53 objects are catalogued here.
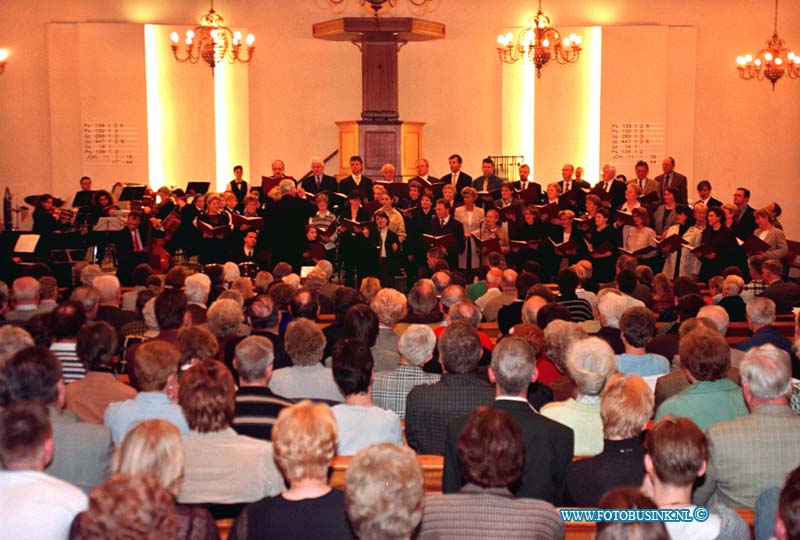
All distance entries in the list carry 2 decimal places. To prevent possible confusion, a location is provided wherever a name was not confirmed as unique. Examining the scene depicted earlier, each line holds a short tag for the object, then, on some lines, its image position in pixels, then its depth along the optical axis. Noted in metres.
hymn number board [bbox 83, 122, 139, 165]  15.44
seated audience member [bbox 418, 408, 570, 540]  2.79
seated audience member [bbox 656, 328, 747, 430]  4.18
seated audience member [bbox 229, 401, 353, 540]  2.81
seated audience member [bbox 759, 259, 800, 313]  7.72
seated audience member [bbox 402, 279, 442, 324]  6.43
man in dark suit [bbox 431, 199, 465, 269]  11.51
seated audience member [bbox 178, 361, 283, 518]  3.36
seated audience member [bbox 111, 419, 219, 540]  2.82
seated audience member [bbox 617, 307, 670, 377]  5.11
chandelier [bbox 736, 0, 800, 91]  14.63
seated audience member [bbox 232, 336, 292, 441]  4.00
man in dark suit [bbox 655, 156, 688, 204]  13.82
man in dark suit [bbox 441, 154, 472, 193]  13.47
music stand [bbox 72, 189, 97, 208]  13.62
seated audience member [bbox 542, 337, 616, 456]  4.05
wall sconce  13.79
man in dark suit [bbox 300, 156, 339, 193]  12.91
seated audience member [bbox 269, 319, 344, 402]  4.78
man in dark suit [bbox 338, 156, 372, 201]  12.84
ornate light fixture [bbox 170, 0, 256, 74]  13.40
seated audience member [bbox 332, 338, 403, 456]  4.04
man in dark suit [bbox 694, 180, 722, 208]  12.82
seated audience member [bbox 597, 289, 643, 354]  5.88
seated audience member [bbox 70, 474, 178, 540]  2.31
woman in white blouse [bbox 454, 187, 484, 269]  11.83
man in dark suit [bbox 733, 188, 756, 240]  11.73
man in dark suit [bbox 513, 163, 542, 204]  13.70
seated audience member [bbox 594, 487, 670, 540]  2.10
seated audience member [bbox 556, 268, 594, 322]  7.09
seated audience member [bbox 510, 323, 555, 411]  4.81
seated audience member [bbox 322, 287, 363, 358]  6.22
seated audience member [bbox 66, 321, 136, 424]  4.45
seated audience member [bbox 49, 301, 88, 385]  5.25
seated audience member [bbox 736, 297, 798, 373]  5.79
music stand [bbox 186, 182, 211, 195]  14.73
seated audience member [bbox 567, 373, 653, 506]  3.44
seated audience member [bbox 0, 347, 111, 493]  3.53
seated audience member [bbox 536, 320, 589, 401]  4.77
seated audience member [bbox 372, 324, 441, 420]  4.75
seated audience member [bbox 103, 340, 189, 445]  3.93
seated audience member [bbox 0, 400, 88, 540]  2.76
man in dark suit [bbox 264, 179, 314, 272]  11.70
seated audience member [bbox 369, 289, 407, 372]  5.84
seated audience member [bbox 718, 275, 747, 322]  7.38
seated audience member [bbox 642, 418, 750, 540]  2.88
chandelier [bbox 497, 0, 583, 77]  13.59
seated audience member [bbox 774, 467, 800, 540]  2.40
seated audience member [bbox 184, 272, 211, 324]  6.88
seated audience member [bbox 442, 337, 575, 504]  3.54
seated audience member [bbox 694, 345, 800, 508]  3.57
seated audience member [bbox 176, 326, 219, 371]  4.59
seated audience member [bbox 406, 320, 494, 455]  4.25
